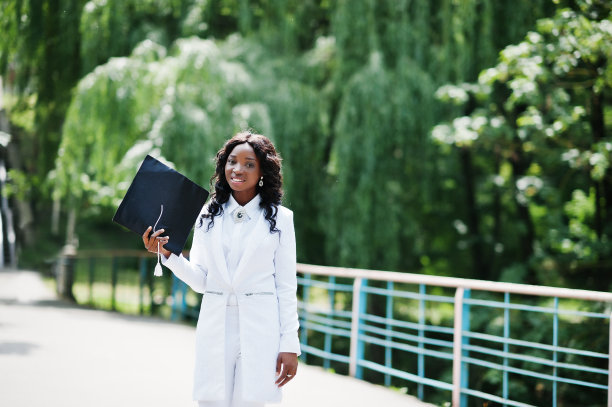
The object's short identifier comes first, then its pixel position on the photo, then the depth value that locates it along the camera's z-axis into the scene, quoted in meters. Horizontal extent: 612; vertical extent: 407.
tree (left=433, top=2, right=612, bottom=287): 8.42
